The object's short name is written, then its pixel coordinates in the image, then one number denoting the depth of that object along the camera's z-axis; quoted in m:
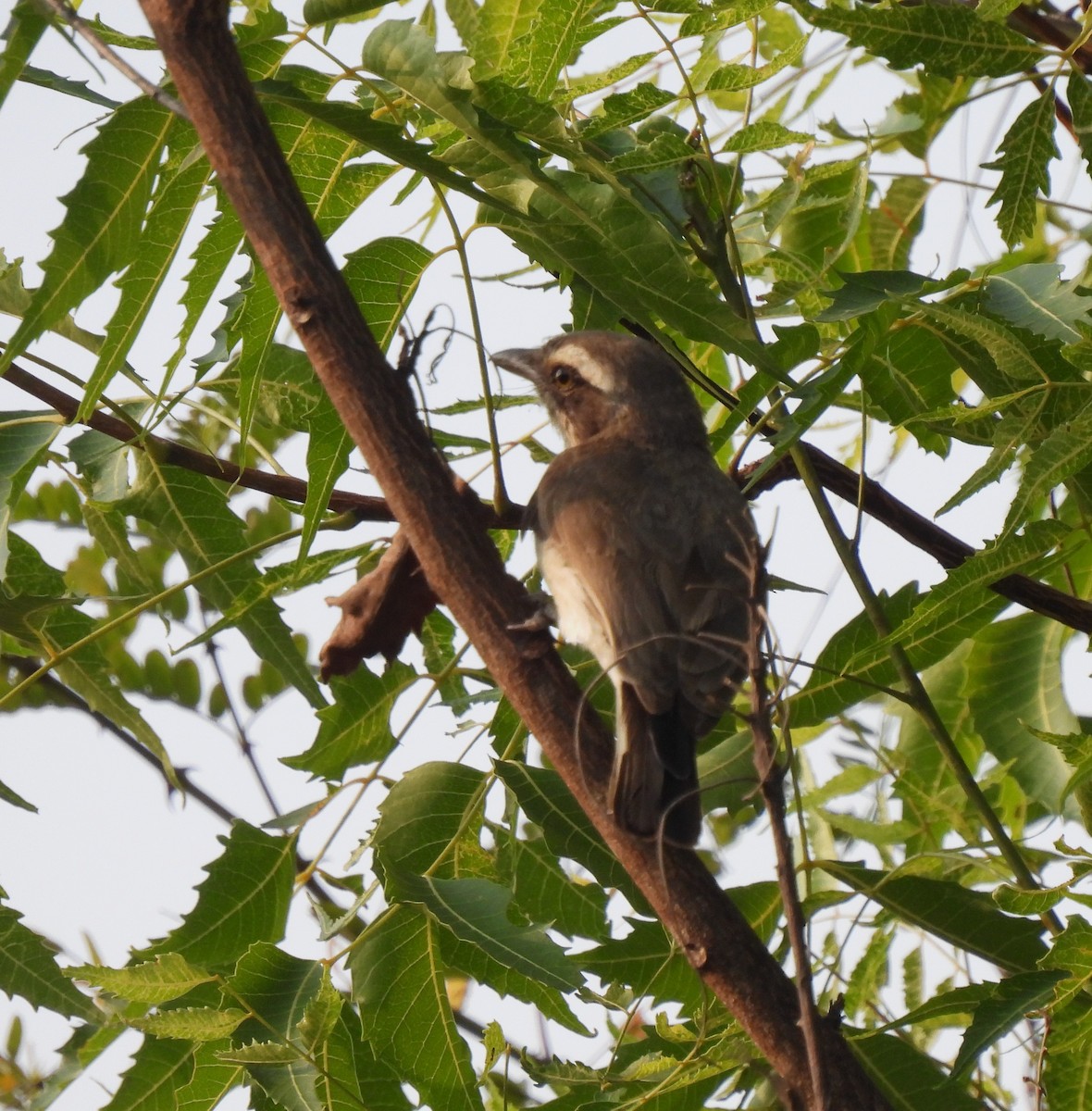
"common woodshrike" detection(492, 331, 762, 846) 6.14
